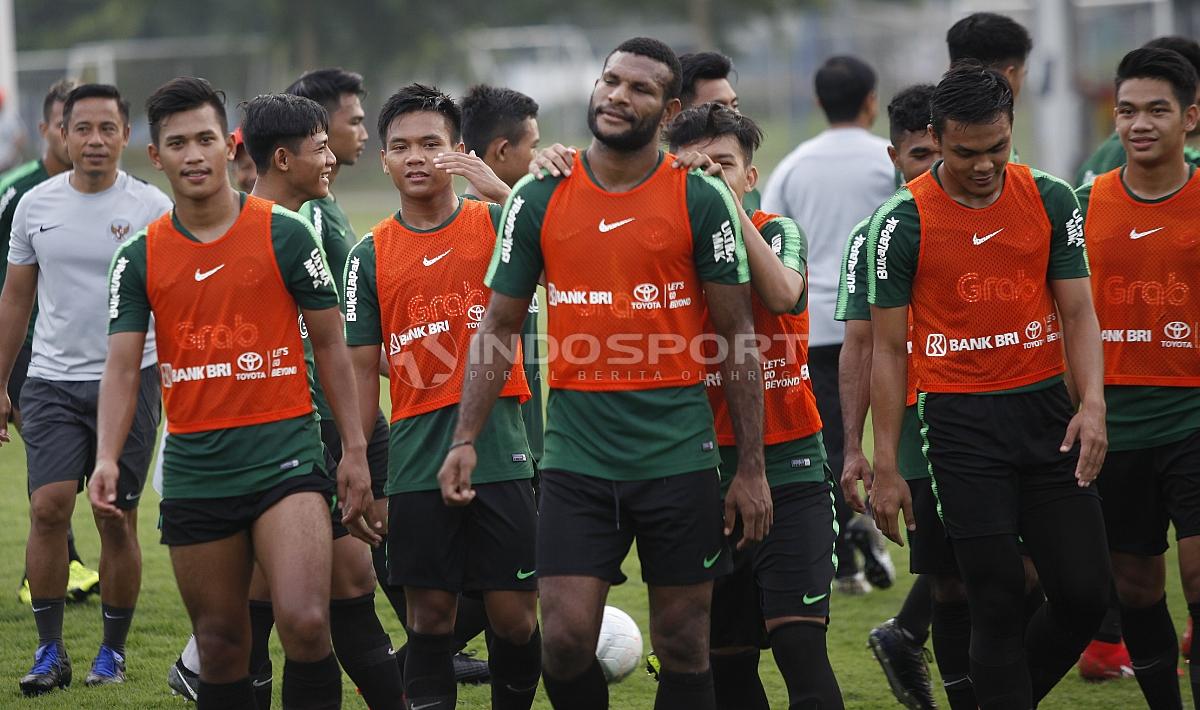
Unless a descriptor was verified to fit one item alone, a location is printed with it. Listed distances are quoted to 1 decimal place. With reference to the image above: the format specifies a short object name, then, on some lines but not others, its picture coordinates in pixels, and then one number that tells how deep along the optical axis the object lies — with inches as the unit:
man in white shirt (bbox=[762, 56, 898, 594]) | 652.7
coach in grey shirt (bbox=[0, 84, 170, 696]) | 539.8
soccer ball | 526.0
